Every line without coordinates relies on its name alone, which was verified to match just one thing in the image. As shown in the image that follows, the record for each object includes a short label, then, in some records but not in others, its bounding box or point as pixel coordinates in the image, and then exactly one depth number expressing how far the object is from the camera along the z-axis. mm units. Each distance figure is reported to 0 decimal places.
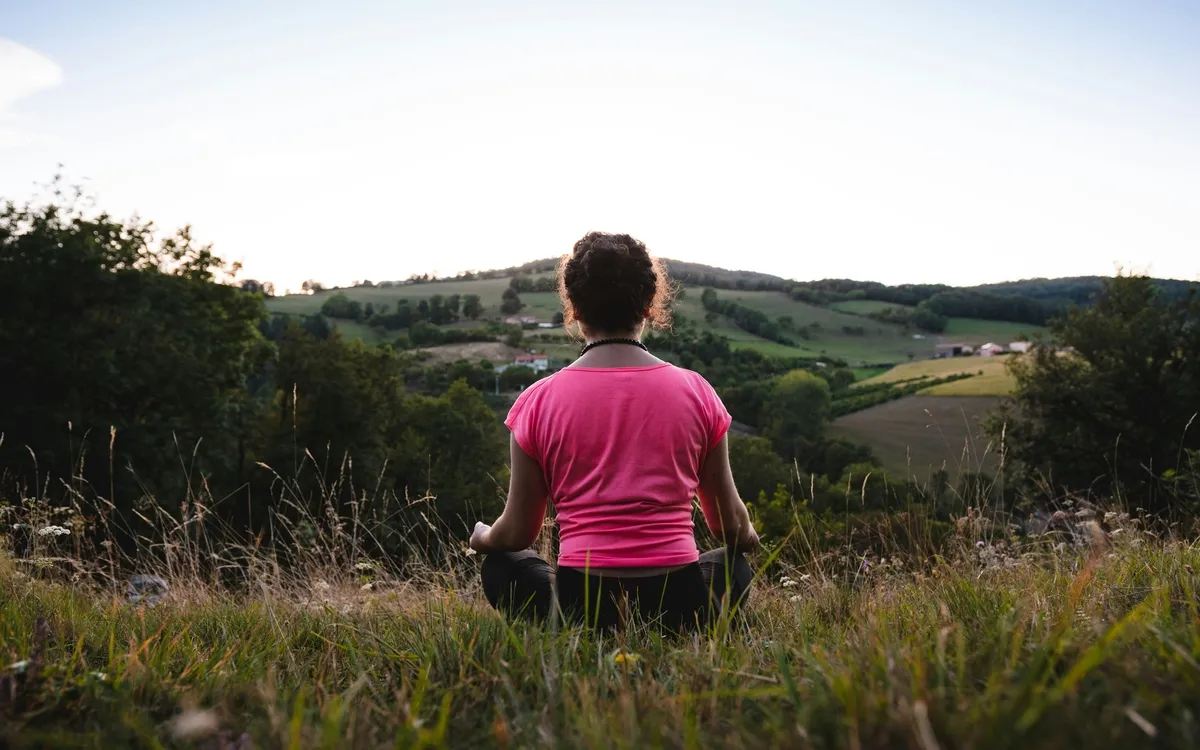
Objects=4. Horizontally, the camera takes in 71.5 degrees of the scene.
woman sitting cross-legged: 2785
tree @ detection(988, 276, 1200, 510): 25984
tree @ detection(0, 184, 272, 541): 18797
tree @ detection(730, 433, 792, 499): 39281
